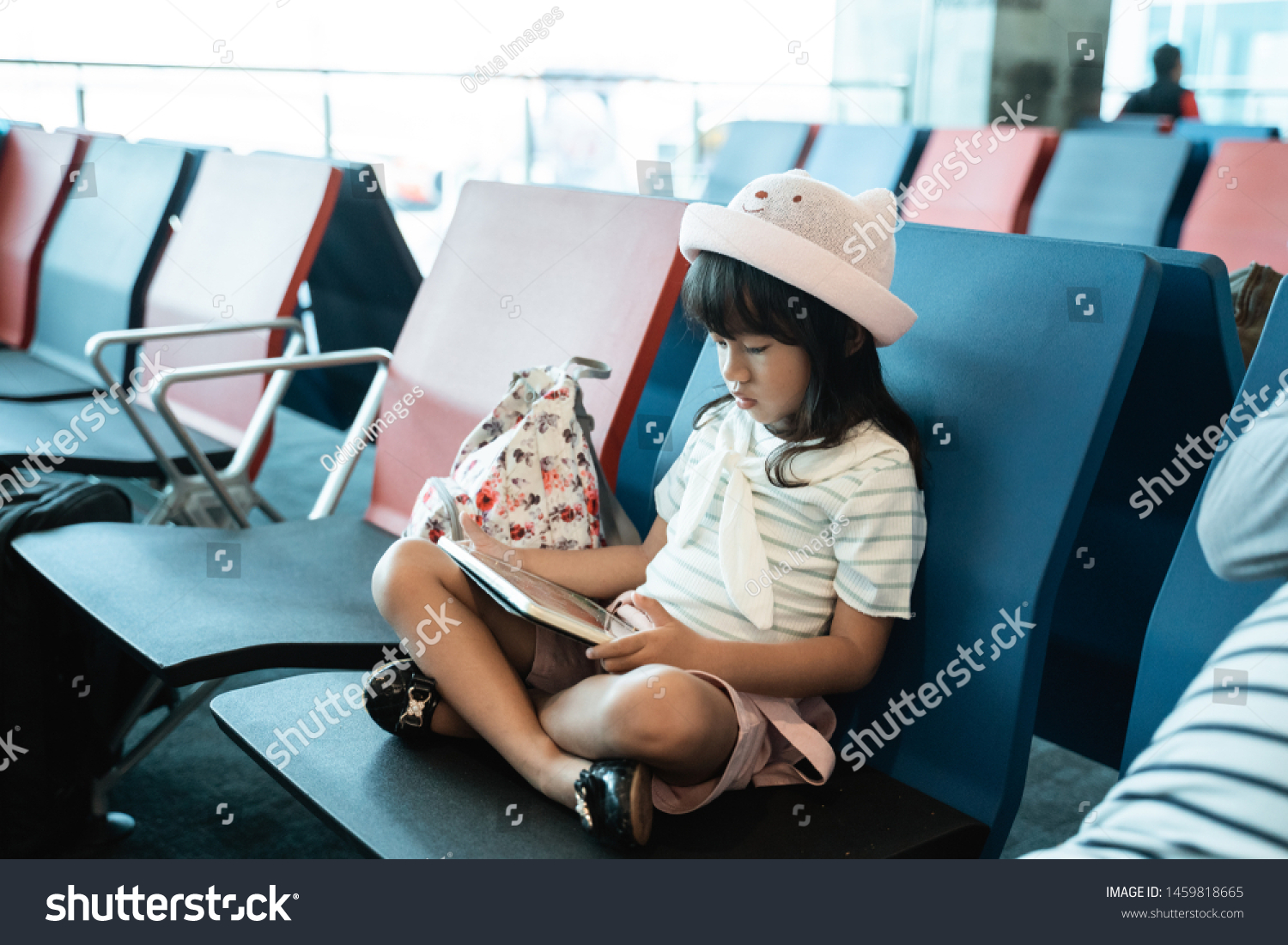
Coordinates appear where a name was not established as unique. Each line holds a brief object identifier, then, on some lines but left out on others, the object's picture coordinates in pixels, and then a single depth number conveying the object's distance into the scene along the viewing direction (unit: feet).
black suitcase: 5.07
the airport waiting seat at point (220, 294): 6.83
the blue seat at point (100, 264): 8.46
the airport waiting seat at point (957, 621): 3.22
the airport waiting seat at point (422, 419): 4.41
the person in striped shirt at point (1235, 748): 2.08
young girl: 3.35
